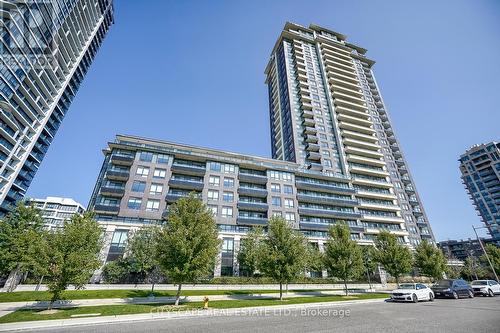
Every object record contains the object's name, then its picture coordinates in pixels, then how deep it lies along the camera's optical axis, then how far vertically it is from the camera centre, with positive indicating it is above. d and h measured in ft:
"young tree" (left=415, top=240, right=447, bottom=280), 120.98 +8.84
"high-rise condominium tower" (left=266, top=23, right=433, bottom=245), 221.66 +156.94
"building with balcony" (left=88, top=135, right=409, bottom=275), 139.23 +56.74
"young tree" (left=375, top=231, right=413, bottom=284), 105.50 +9.99
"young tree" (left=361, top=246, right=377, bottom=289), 128.03 +9.38
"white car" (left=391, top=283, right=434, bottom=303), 65.00 -3.84
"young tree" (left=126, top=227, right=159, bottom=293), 97.81 +10.13
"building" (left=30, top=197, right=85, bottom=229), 341.17 +99.06
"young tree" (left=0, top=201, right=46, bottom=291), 83.20 +13.39
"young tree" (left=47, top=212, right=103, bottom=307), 54.60 +4.58
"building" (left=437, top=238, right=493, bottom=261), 368.27 +50.24
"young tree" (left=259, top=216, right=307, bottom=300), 79.41 +7.73
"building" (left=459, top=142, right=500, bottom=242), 373.81 +160.33
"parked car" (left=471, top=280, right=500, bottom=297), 80.55 -2.73
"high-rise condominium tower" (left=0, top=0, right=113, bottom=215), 175.42 +161.59
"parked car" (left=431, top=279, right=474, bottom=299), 72.49 -2.93
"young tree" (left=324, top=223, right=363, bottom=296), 92.05 +8.06
